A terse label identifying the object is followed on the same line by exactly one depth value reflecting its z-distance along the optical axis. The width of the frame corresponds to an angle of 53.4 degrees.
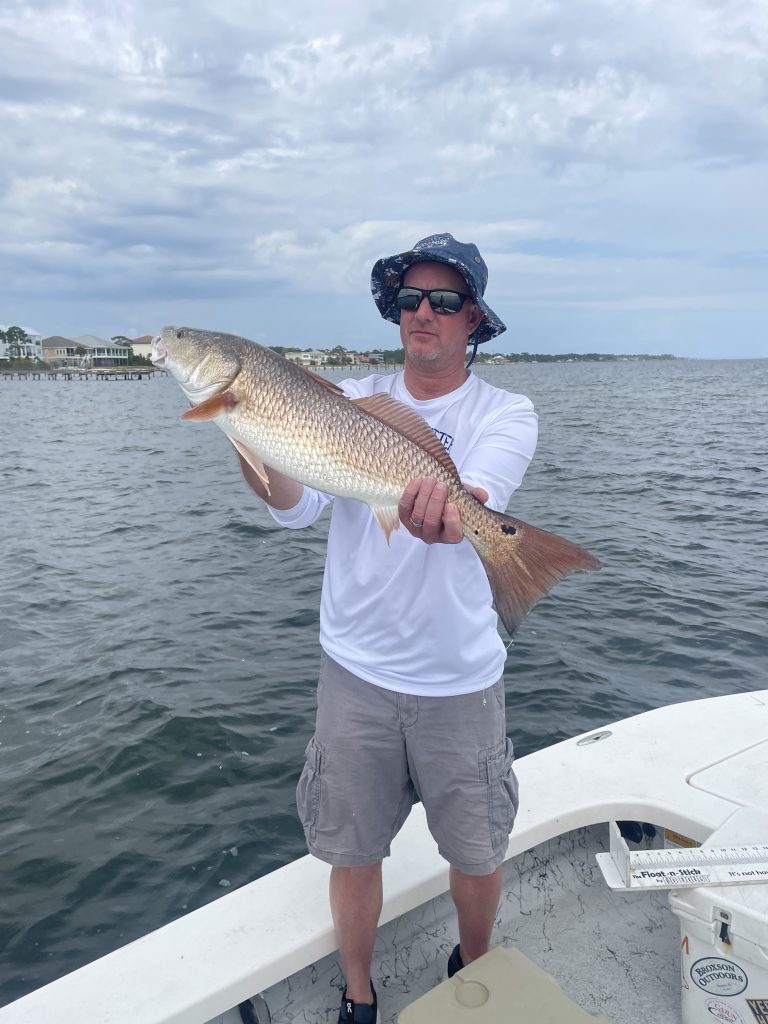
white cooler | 2.83
